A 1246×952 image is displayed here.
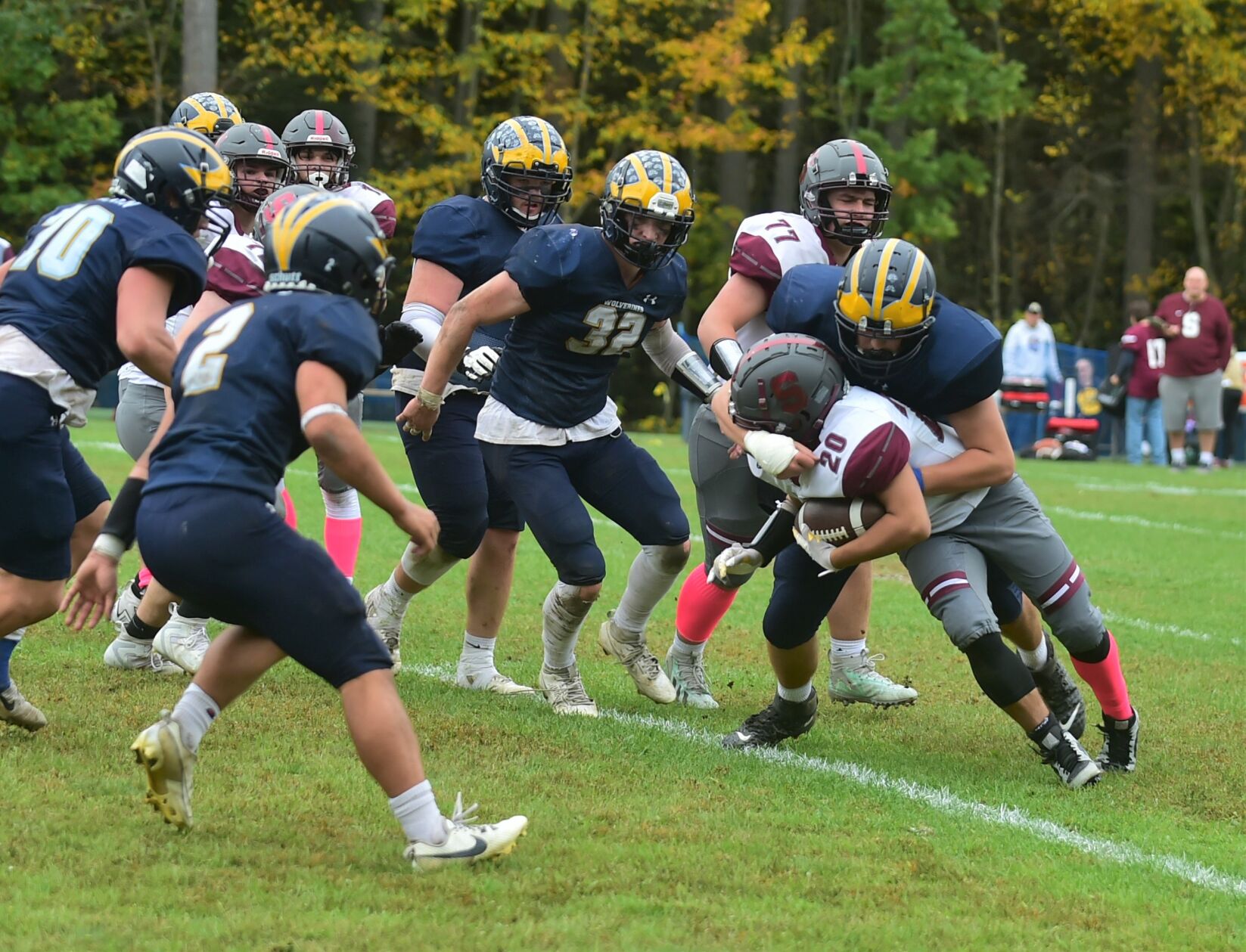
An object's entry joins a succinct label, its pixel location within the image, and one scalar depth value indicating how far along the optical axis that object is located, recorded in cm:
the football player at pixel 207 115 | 1410
